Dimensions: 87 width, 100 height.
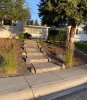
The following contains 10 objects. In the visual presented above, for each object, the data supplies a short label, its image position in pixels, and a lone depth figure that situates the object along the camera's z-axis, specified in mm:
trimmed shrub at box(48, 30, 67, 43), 7330
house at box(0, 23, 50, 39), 8207
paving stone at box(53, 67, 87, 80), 4008
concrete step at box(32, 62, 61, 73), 4218
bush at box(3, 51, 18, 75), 3857
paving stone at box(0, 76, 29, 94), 3056
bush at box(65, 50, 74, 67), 4920
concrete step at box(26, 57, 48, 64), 4677
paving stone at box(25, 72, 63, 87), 3429
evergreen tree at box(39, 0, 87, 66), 5486
